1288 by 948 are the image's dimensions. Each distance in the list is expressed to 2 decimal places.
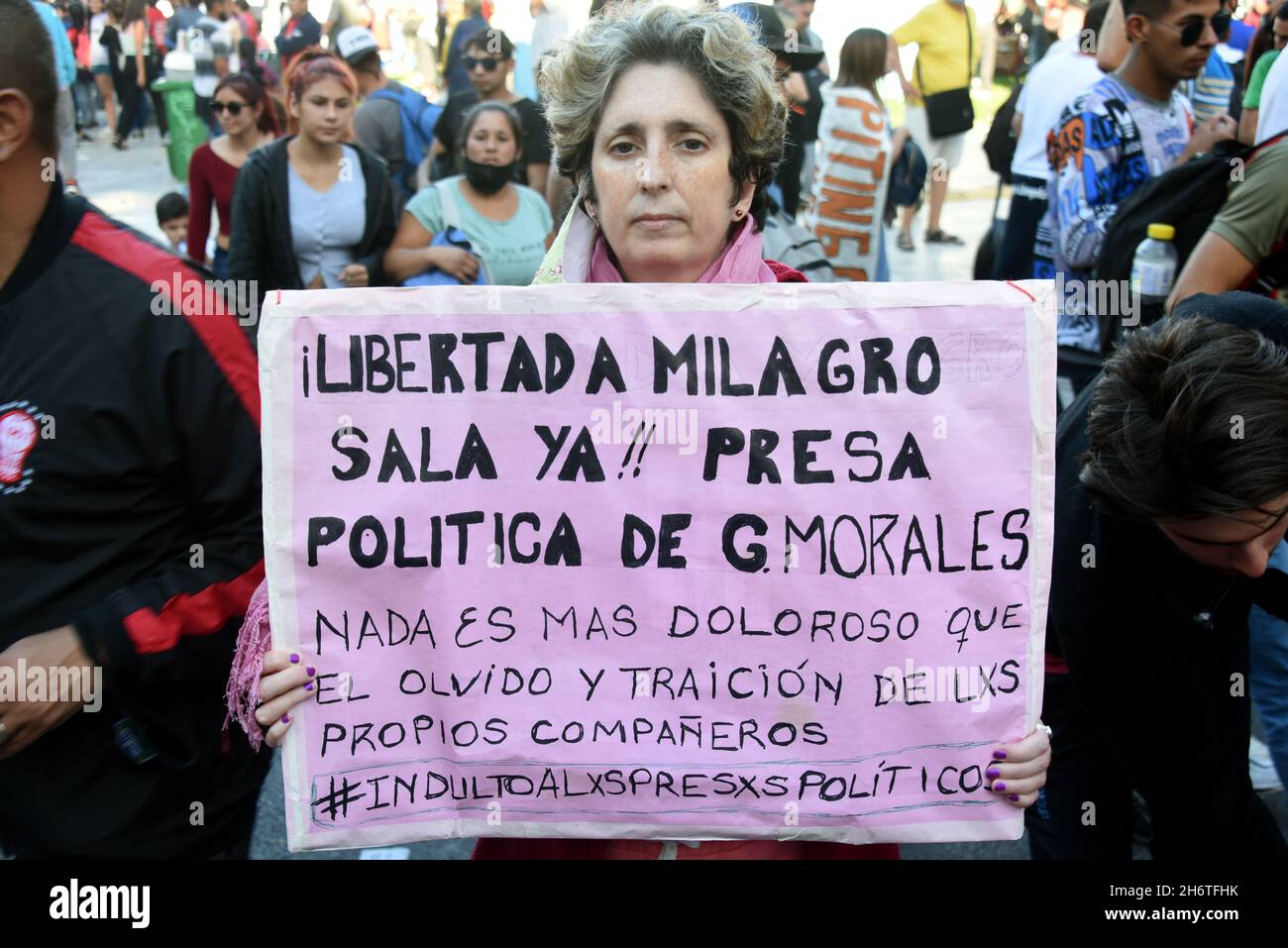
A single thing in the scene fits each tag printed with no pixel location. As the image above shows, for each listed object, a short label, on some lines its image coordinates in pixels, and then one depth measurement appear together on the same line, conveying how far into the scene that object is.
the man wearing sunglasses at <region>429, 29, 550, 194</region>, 7.01
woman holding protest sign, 2.18
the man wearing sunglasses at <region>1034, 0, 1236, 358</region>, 4.25
